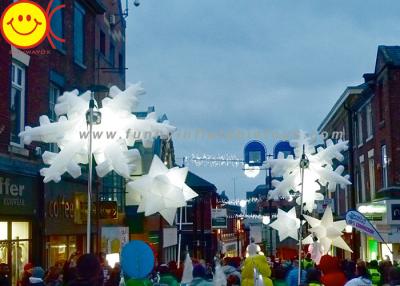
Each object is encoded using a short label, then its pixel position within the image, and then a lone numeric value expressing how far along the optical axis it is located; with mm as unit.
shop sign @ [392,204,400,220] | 25895
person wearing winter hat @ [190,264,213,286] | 11379
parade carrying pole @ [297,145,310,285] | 14705
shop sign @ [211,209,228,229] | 37081
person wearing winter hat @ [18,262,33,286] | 12002
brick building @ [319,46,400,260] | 25797
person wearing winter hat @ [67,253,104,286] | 5980
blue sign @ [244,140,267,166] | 21547
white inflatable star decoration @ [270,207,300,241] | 17859
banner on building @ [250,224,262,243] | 33100
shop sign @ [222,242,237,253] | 49200
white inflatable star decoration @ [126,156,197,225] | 12273
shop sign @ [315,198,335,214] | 23681
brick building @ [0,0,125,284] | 15719
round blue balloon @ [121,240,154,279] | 10203
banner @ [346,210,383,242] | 15432
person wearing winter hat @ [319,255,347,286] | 11055
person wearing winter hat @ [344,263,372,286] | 9492
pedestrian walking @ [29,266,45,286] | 11312
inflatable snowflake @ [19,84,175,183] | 11539
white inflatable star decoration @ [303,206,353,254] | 16375
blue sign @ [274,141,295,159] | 21703
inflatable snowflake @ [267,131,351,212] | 15875
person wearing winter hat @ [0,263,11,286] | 11928
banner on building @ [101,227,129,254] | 22281
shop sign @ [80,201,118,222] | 20828
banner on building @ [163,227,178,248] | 35188
